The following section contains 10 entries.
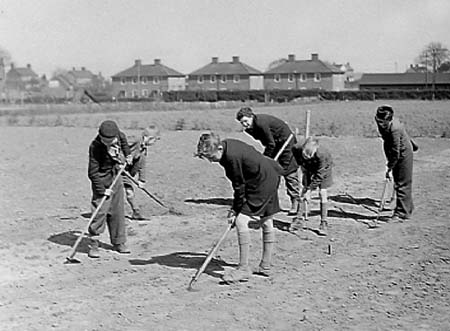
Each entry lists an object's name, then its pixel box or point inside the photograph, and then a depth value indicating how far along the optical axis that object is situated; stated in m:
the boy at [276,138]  10.32
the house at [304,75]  103.56
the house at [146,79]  108.75
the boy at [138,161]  11.26
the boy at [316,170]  10.14
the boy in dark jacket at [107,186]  8.91
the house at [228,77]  105.19
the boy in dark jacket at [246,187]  7.44
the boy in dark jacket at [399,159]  11.29
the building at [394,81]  88.85
